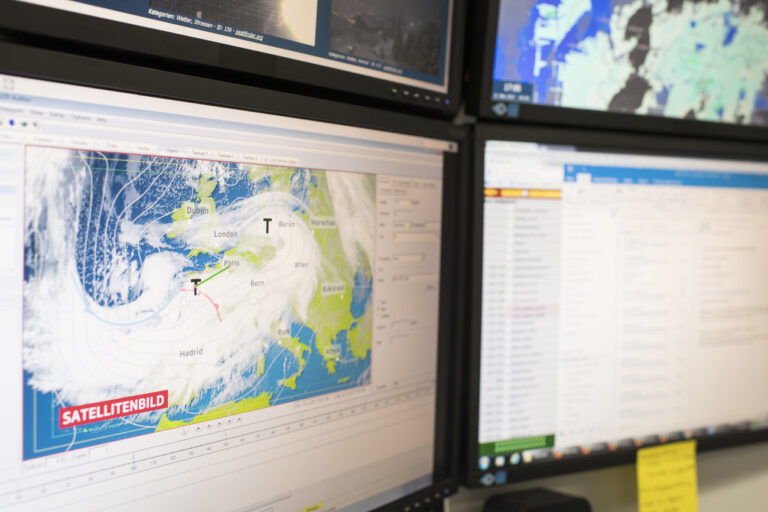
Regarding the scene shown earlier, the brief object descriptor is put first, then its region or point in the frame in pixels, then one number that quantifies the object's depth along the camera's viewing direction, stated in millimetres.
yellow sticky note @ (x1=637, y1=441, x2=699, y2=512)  841
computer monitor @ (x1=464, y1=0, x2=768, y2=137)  692
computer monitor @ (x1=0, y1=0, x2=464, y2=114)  419
